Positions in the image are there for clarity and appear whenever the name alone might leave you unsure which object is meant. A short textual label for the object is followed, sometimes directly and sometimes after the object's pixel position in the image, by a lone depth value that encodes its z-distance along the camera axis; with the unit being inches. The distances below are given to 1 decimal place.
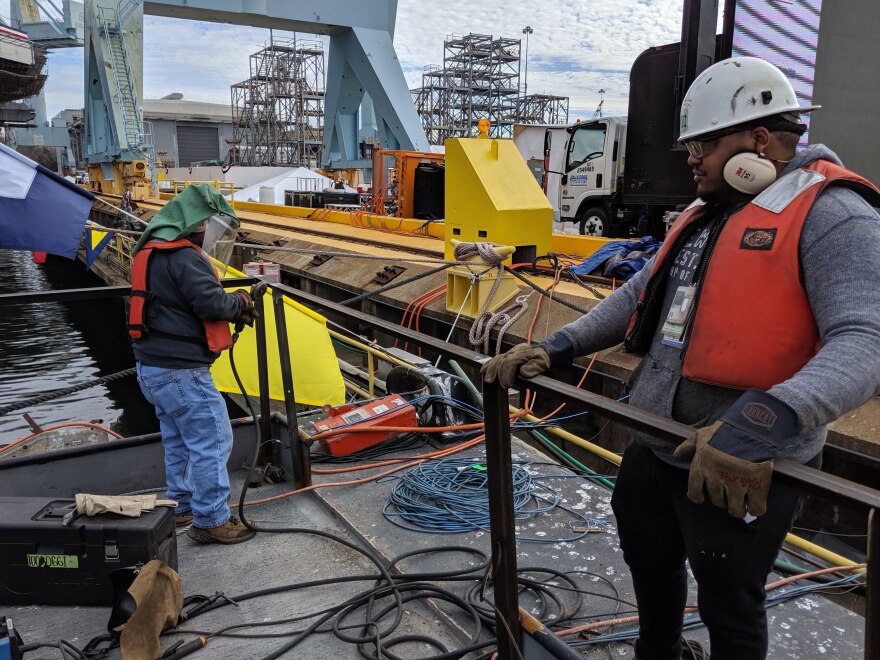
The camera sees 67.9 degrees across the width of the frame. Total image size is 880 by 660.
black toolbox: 98.3
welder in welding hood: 121.6
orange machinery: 706.8
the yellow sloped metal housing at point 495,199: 306.0
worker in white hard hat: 52.4
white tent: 1204.5
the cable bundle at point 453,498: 124.6
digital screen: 319.3
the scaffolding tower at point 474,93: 1963.6
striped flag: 170.6
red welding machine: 153.7
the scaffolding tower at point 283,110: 2123.5
